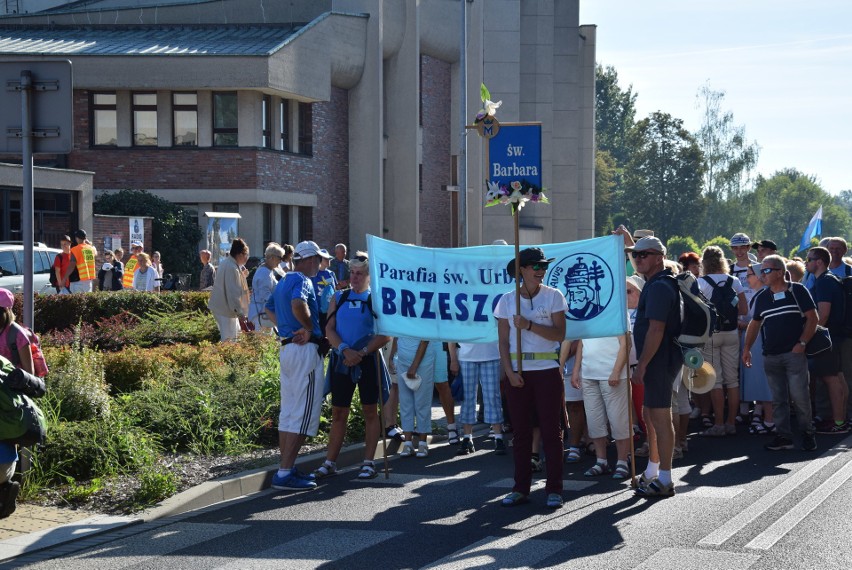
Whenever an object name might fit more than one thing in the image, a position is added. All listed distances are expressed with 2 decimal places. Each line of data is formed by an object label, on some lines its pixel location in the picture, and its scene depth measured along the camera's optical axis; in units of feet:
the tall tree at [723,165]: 354.95
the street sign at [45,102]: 30.60
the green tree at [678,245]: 285.35
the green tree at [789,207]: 484.33
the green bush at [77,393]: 35.47
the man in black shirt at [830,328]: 42.98
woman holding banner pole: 29.32
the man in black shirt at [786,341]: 39.01
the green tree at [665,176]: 332.23
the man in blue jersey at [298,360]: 32.40
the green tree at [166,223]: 108.47
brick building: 118.52
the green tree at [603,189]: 340.18
